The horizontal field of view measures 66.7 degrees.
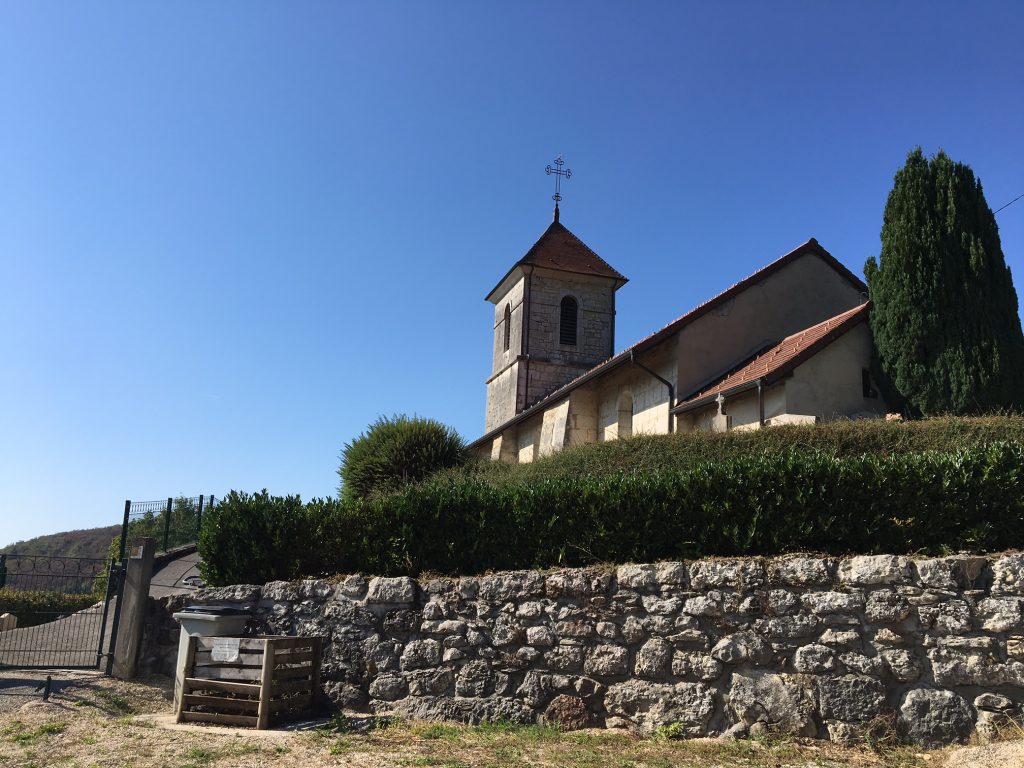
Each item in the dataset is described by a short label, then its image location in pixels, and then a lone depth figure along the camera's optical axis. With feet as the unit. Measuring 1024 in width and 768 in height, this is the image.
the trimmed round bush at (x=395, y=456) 58.95
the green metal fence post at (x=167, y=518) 56.01
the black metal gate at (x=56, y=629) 35.04
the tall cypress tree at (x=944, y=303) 42.27
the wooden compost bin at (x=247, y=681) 26.22
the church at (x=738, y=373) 45.60
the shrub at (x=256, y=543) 31.73
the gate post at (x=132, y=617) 32.99
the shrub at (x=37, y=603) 62.18
